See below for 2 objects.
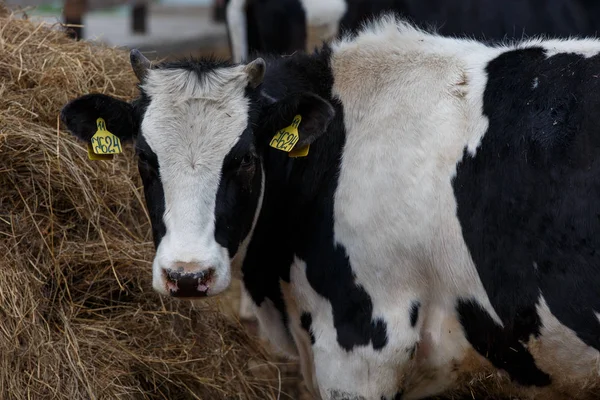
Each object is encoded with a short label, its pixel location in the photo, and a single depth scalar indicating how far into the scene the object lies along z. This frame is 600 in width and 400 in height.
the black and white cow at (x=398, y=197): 7.59
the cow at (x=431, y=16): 15.40
